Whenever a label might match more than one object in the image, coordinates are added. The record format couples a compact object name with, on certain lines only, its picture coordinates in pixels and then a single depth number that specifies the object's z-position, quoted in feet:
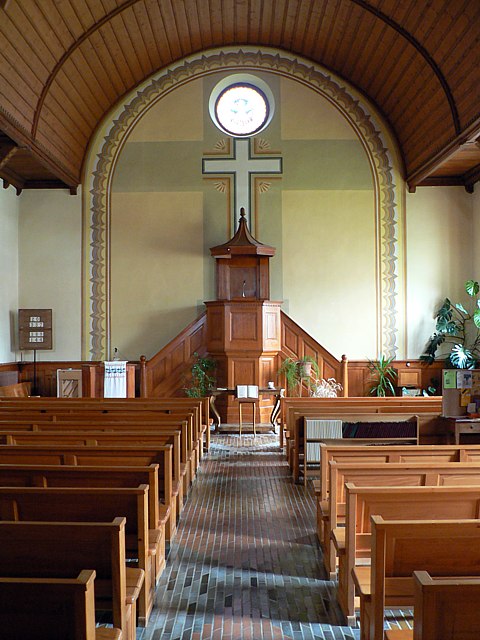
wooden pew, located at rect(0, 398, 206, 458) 22.31
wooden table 31.86
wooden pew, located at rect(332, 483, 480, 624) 9.86
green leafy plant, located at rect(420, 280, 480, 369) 37.93
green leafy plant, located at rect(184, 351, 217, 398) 36.05
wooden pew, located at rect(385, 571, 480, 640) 5.43
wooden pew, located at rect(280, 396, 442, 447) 21.99
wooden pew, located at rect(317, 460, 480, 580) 12.21
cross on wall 40.16
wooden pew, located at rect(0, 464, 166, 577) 11.34
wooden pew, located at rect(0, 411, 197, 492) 18.17
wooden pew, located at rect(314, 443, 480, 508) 14.39
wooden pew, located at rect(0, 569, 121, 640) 5.70
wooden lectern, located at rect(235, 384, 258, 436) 30.50
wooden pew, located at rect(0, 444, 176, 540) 13.53
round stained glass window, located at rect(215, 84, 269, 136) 40.91
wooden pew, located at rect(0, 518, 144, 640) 7.51
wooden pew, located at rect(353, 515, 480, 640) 7.97
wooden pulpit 35.04
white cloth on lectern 35.27
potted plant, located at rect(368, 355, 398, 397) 38.52
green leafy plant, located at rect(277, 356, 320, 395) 35.88
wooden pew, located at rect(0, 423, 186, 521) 15.85
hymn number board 37.99
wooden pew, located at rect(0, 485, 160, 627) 9.62
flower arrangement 34.99
